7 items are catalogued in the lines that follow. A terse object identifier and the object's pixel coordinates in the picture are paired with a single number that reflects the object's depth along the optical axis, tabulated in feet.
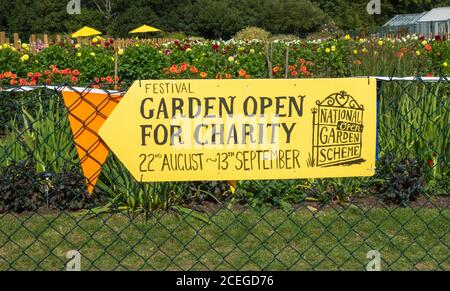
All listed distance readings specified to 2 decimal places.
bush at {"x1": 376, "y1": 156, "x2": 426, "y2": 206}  16.99
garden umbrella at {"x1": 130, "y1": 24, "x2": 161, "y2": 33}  110.37
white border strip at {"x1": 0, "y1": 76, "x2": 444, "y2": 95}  11.37
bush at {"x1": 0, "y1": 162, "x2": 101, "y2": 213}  16.65
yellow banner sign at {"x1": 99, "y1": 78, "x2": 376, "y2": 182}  10.52
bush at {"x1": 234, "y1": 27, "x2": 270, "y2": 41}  118.91
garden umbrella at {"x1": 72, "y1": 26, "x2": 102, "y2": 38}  91.91
